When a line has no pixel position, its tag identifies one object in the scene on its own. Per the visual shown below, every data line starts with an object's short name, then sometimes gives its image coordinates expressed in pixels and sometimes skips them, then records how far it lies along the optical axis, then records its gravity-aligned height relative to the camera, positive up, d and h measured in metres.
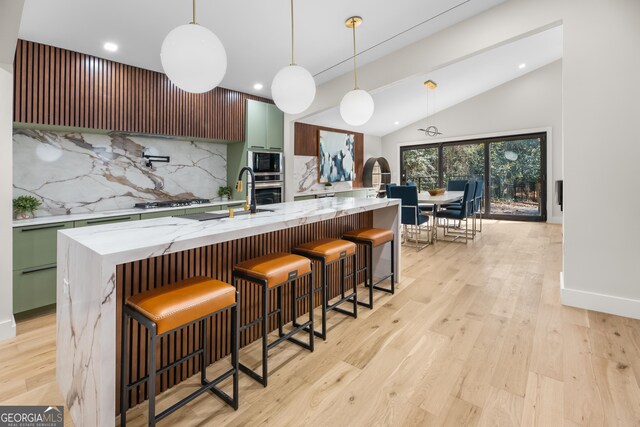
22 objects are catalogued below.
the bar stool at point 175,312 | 1.26 -0.43
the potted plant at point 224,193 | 4.71 +0.25
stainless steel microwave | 4.64 +0.69
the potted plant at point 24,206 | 2.91 +0.03
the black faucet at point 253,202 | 2.25 +0.06
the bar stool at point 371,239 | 2.74 -0.26
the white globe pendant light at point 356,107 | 2.84 +0.94
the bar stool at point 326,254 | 2.22 -0.32
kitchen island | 1.23 -0.34
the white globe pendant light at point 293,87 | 2.27 +0.90
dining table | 5.03 +0.18
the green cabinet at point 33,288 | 2.57 -0.65
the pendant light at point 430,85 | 6.12 +2.49
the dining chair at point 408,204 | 4.82 +0.09
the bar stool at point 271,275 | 1.74 -0.38
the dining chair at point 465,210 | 5.22 +0.00
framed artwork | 7.31 +1.31
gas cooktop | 3.66 +0.08
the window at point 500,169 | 7.48 +1.05
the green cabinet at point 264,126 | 4.60 +1.27
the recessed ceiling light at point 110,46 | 2.99 +1.57
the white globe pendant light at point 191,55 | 1.65 +0.83
